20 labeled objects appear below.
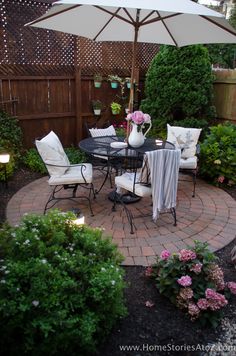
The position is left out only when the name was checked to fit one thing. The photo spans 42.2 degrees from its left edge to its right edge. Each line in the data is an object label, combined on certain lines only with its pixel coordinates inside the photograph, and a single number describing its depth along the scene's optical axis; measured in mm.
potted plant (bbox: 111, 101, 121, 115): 6180
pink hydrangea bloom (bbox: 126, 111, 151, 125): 3557
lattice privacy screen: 5090
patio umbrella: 3445
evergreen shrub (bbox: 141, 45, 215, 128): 5516
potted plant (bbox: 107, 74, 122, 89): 6156
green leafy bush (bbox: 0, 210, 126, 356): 1568
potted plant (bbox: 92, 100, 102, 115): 6074
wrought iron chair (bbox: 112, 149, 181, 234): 3070
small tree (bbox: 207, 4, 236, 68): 9617
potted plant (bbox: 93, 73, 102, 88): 5977
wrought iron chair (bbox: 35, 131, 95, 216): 3480
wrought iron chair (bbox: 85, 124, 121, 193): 5023
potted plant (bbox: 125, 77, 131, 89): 6315
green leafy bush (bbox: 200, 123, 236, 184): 4547
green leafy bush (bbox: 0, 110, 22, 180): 4769
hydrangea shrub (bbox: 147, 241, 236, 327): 2072
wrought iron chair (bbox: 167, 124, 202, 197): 4473
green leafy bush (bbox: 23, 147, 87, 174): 5113
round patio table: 3520
